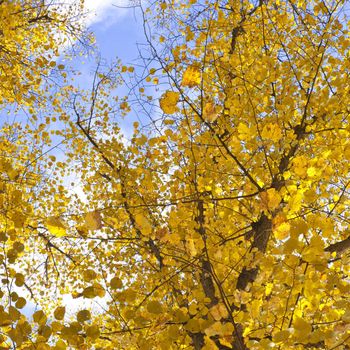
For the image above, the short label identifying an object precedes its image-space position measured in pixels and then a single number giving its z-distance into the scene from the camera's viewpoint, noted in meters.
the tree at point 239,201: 2.39
